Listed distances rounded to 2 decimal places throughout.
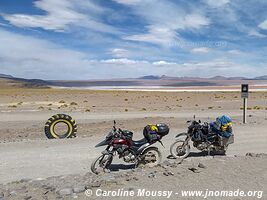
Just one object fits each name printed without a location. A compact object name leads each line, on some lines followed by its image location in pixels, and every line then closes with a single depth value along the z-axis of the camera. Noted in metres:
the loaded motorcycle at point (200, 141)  6.69
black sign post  12.64
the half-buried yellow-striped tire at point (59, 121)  9.80
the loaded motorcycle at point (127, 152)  5.58
